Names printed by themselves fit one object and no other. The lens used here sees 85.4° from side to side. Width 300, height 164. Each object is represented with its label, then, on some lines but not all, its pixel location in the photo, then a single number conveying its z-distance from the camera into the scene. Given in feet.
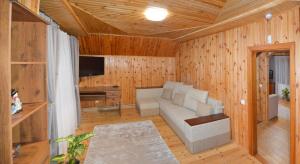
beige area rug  6.49
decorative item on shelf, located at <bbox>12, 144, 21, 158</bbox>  4.50
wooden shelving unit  4.82
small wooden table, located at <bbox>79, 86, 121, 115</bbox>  15.96
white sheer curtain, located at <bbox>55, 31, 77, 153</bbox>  9.37
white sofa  9.61
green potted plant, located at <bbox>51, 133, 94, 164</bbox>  5.84
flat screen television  17.13
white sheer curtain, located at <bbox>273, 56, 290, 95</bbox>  24.85
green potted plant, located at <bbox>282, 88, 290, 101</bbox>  23.14
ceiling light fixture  7.65
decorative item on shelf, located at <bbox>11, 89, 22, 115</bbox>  4.15
